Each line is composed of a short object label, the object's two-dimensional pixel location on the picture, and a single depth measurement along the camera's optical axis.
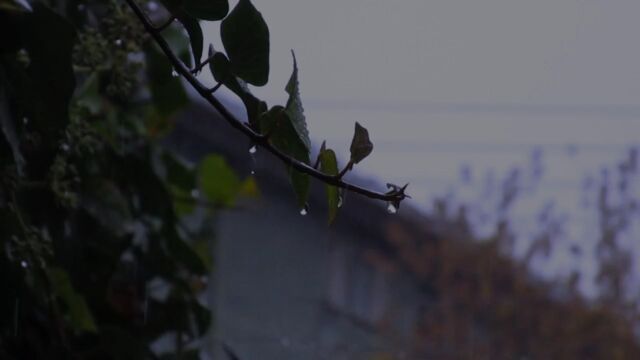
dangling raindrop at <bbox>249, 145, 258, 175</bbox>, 1.27
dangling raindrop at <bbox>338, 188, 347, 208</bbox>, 1.28
